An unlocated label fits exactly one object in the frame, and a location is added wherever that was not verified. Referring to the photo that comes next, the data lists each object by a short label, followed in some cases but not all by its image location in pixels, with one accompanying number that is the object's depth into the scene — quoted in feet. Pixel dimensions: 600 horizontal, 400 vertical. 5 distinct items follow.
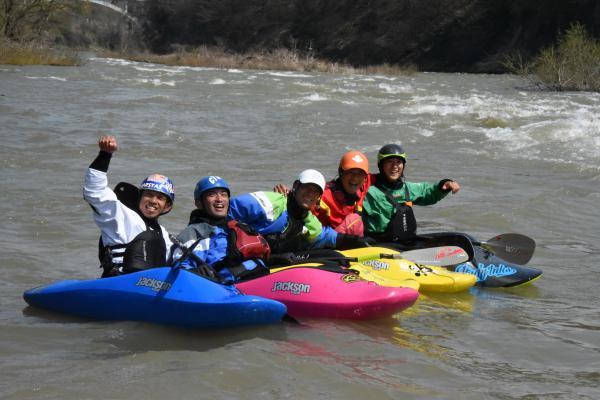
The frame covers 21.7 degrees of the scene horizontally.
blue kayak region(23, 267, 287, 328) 25.53
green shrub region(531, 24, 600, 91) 146.80
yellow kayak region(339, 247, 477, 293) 32.48
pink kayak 27.38
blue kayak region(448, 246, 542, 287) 35.76
